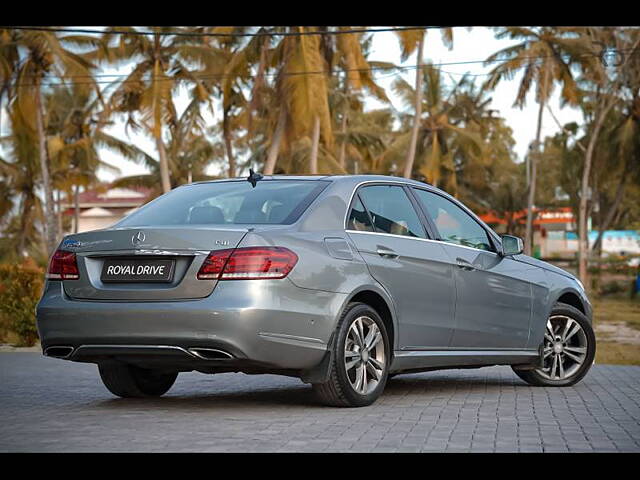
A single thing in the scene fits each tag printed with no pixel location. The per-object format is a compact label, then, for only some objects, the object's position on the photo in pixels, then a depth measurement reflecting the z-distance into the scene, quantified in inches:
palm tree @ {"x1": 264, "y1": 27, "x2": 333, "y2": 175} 1272.1
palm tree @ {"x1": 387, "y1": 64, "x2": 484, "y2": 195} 2248.5
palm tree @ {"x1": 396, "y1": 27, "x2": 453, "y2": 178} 1449.3
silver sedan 308.0
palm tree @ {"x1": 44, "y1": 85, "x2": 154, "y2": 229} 2215.3
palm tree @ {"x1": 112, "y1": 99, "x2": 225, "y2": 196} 1887.3
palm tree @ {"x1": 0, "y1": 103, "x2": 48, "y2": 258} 2213.3
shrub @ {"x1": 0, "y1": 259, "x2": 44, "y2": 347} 674.2
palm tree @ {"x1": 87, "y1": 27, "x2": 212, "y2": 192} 1546.5
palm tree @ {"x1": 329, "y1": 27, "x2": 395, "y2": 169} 1411.2
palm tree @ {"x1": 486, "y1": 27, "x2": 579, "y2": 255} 2034.9
